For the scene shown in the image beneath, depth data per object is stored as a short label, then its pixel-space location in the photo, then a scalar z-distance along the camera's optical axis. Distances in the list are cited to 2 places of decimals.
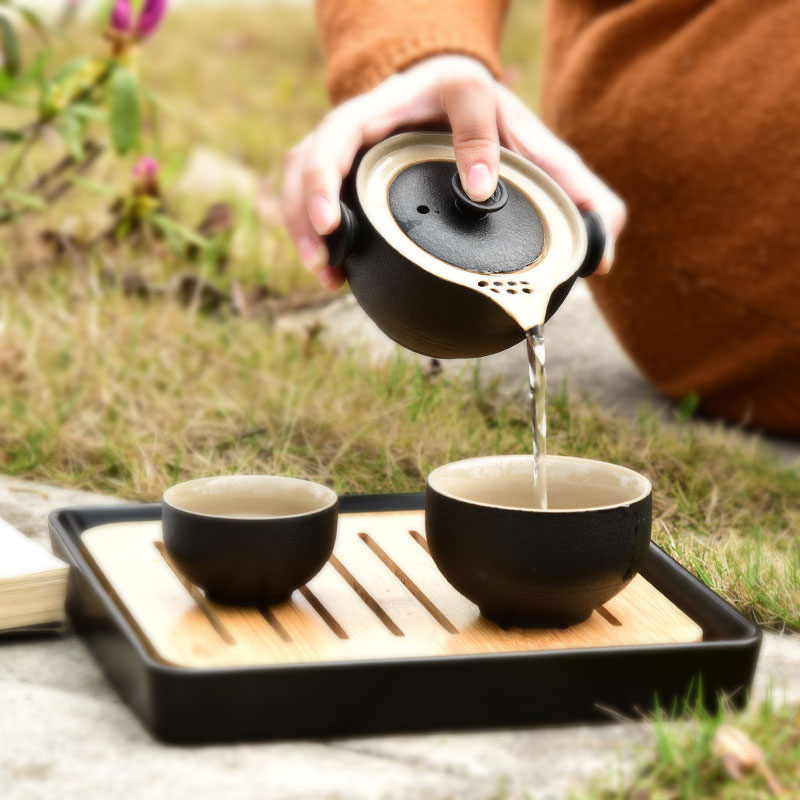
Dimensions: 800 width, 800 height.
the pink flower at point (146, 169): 2.68
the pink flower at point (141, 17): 2.46
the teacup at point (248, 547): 1.86
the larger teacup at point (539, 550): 1.84
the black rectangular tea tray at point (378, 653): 1.81
